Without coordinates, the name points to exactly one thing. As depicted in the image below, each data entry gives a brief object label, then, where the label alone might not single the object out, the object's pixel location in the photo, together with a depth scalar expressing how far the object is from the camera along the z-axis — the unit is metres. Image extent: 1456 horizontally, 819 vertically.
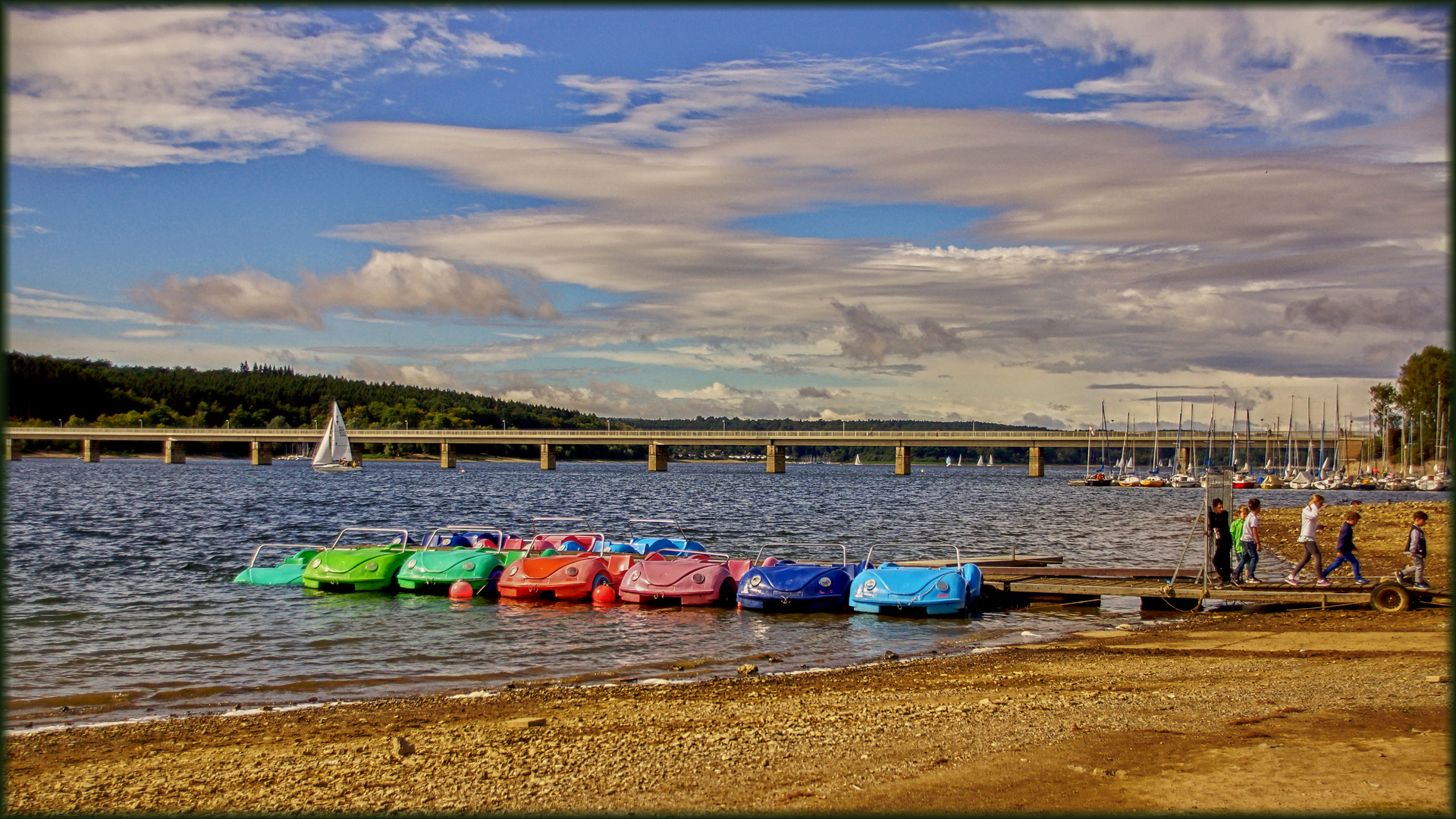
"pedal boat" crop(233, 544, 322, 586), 28.56
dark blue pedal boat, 24.02
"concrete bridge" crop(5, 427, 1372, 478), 182.00
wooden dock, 22.06
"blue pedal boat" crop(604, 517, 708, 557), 29.58
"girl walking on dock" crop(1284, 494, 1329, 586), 23.67
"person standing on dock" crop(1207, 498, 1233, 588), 24.75
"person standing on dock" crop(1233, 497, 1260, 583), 25.22
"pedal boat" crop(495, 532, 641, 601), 25.48
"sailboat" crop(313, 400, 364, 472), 143.25
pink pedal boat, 24.70
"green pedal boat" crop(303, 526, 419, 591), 27.02
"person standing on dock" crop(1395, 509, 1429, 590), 21.59
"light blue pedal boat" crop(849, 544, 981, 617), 23.58
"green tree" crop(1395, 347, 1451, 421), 129.88
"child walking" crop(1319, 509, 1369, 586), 22.89
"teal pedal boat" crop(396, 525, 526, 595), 26.47
